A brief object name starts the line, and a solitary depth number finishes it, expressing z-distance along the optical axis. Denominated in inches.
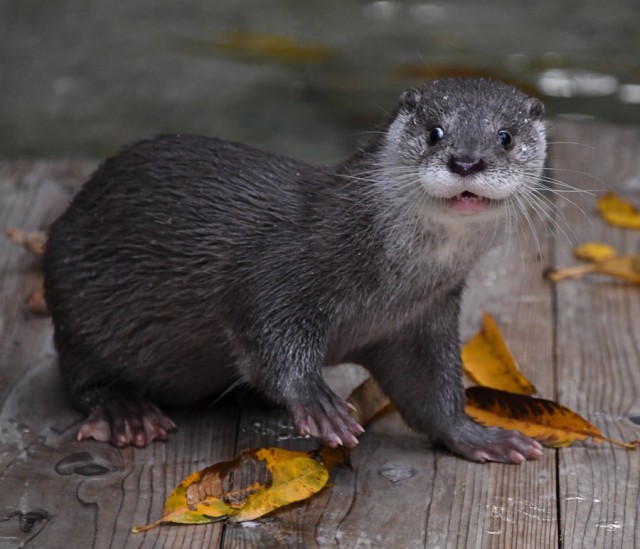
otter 249.4
